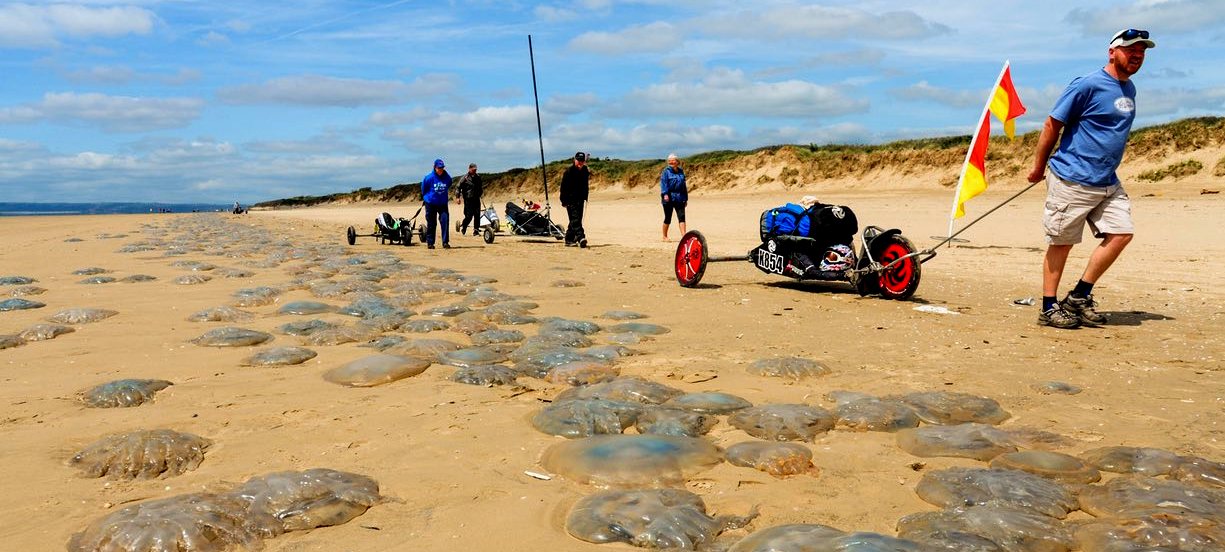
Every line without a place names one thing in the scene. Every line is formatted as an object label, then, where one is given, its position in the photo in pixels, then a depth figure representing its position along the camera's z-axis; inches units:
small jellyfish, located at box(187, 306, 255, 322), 234.2
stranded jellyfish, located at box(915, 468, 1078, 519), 98.0
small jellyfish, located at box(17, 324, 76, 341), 202.4
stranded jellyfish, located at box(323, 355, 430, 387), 160.2
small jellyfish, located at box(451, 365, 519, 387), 160.7
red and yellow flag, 297.3
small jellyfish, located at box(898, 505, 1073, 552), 86.3
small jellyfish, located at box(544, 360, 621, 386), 163.5
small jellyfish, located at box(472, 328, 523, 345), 201.8
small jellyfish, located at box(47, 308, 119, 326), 225.9
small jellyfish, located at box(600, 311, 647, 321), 242.5
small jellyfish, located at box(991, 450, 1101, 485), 108.2
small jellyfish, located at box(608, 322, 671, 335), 217.6
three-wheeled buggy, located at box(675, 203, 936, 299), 280.8
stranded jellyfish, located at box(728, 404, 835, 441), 127.3
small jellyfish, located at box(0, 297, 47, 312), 249.6
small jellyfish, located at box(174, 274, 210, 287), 320.8
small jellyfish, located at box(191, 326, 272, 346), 197.2
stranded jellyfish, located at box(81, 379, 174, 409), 144.2
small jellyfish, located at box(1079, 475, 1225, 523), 94.2
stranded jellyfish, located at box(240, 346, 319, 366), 176.2
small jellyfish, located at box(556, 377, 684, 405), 147.2
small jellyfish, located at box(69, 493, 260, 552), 87.7
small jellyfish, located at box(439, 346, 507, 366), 178.4
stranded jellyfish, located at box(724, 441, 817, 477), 112.4
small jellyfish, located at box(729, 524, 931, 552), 82.0
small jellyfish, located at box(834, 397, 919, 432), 132.3
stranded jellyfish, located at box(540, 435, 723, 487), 108.3
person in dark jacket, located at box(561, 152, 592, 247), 567.8
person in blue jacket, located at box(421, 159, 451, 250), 561.9
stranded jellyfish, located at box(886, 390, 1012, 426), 137.9
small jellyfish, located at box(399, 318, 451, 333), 216.8
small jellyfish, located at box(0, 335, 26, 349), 194.0
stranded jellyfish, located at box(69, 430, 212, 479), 111.3
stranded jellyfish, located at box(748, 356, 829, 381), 167.5
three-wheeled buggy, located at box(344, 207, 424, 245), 604.7
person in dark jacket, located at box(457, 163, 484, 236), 678.9
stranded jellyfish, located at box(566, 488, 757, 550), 90.0
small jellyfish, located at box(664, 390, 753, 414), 140.8
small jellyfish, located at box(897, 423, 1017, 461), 119.3
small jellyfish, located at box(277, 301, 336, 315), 245.9
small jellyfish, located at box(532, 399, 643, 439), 129.3
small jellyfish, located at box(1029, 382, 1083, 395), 156.6
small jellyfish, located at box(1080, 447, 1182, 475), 111.2
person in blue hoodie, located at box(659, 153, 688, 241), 570.3
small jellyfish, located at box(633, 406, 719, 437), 128.3
